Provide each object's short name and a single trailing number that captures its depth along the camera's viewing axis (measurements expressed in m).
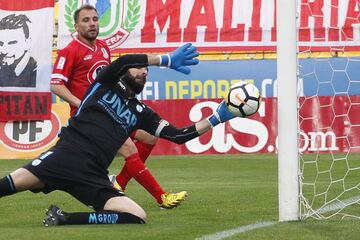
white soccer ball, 15.71
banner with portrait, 38.31
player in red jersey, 20.08
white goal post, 15.48
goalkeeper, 16.11
